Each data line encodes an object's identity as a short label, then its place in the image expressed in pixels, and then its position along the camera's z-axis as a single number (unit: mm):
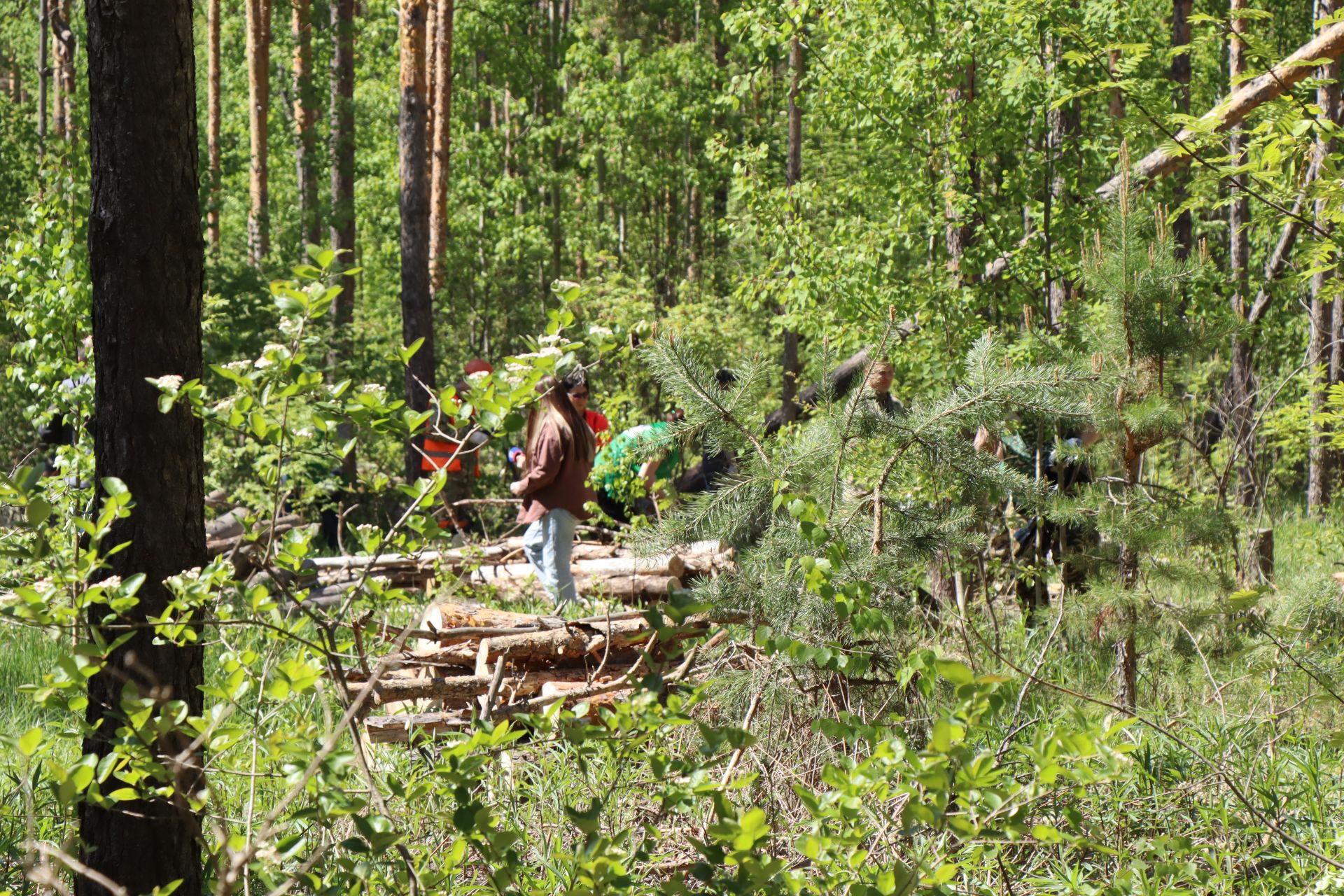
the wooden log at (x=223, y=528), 20297
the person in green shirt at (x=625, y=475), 17469
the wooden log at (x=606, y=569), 15461
